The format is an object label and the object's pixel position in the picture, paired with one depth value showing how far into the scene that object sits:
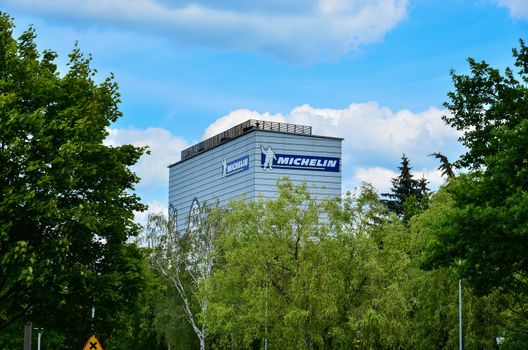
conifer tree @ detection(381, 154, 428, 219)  101.00
